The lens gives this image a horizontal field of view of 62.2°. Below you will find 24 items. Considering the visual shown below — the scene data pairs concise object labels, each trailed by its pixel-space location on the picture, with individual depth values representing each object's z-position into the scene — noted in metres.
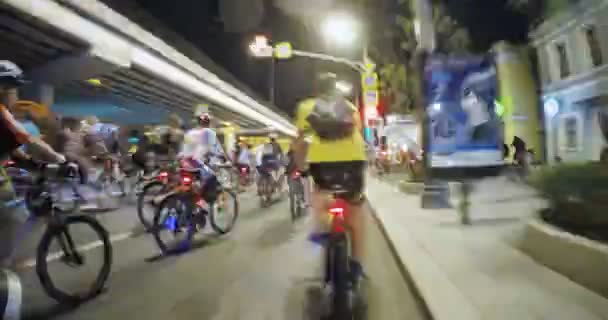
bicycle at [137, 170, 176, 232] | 7.69
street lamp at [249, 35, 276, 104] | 20.28
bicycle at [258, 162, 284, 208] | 12.37
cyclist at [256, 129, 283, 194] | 12.37
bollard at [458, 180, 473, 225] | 7.62
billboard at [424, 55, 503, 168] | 8.35
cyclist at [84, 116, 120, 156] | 10.03
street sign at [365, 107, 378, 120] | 25.80
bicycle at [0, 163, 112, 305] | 3.85
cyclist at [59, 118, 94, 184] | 7.02
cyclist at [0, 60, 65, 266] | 3.12
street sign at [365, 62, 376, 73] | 24.15
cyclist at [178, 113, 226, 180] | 6.83
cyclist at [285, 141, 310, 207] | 9.26
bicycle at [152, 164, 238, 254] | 6.21
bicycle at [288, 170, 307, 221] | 9.77
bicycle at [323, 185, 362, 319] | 3.69
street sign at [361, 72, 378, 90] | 24.25
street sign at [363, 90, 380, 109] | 25.39
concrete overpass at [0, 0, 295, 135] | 12.96
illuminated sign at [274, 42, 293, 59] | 20.91
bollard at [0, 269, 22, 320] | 2.72
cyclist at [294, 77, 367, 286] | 3.90
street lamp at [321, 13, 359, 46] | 18.59
